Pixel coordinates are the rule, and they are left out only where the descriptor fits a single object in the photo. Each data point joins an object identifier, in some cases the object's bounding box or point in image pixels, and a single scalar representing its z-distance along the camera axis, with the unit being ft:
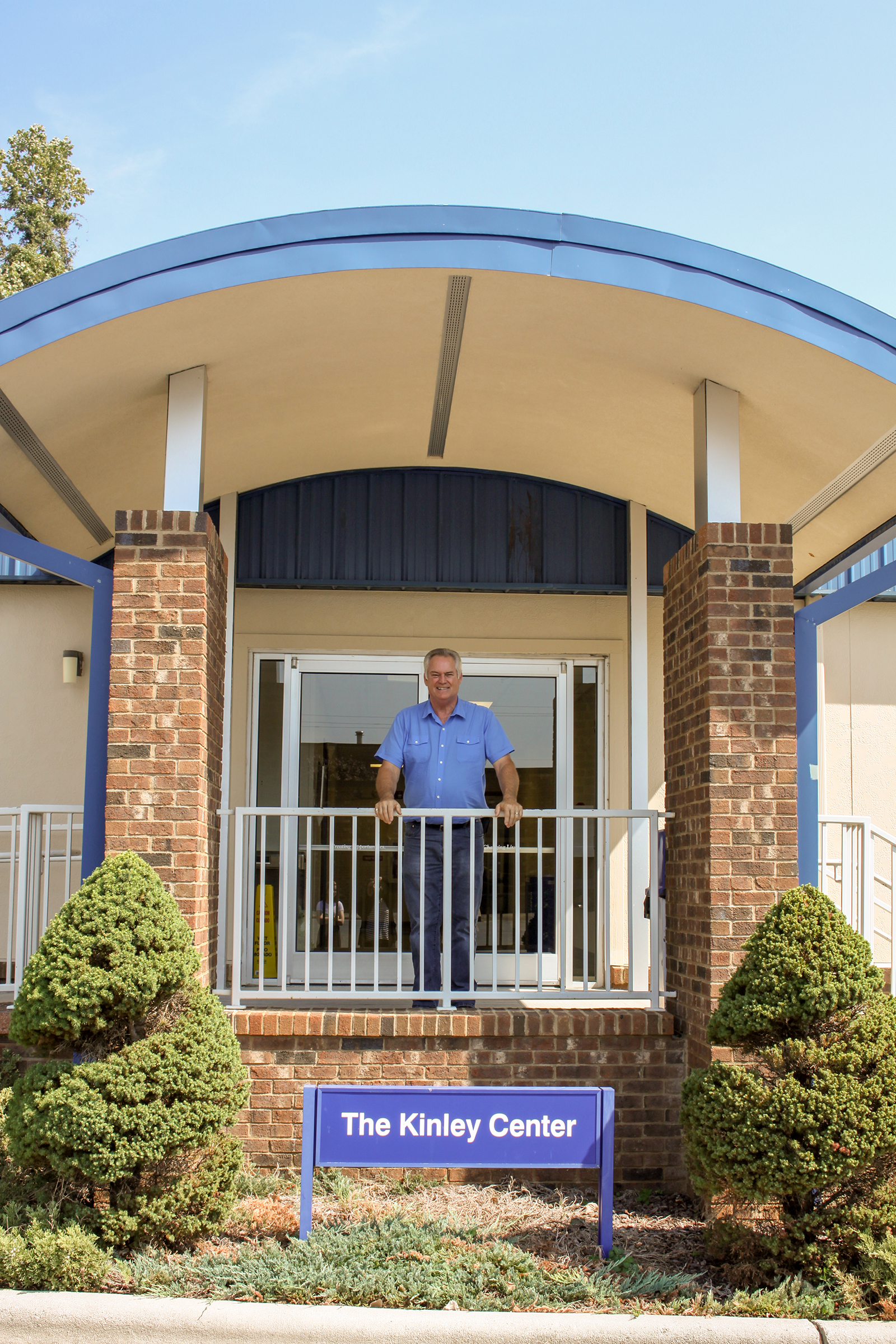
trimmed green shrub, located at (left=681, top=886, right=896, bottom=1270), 12.01
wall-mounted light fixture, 23.73
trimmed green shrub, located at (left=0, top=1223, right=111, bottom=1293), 11.75
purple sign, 13.00
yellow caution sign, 22.33
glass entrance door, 22.88
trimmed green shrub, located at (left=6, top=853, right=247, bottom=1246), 12.28
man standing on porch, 17.53
